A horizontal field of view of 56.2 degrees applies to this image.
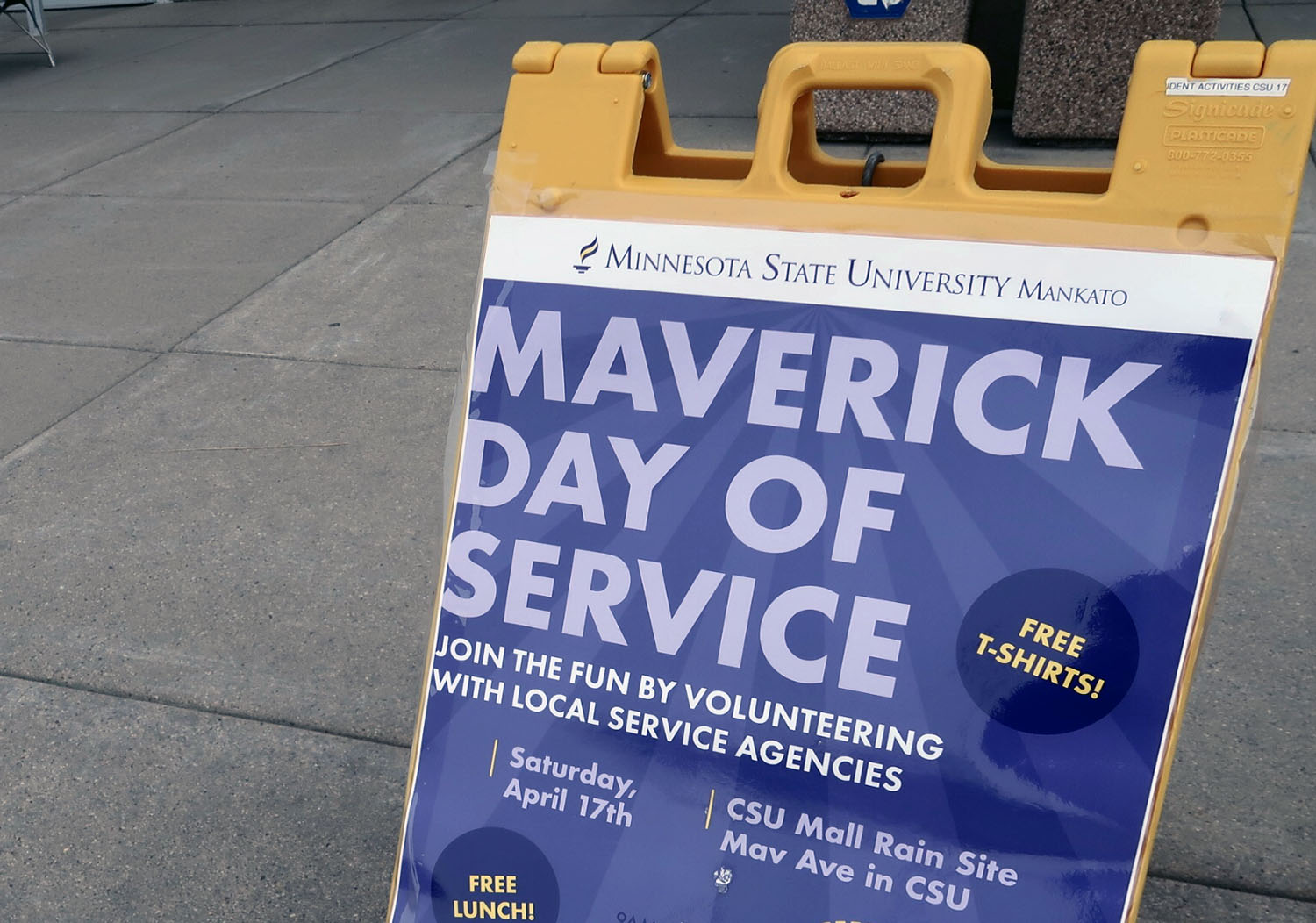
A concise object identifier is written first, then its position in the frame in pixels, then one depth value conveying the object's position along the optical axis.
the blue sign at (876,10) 5.65
